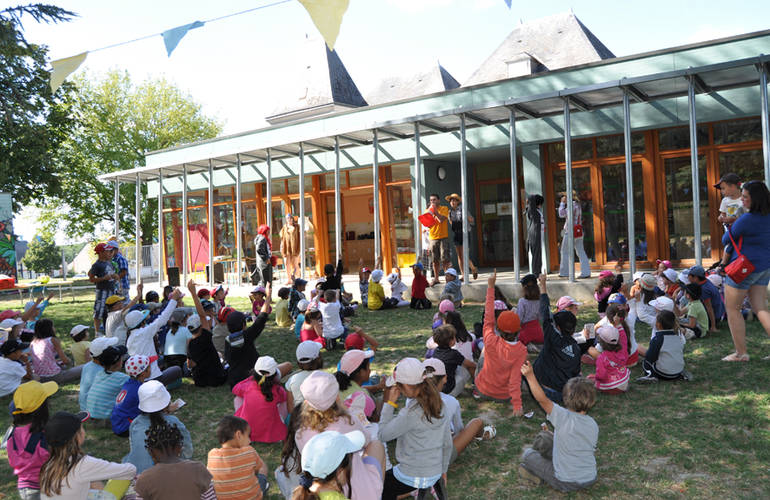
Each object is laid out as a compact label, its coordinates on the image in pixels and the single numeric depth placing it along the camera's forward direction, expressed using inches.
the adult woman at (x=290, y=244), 594.5
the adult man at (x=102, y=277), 377.7
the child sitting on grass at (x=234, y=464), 141.6
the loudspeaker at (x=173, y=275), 732.0
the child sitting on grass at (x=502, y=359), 210.1
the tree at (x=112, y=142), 1519.3
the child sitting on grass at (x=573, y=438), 149.9
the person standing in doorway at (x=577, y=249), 490.9
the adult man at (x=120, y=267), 392.2
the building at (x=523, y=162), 459.5
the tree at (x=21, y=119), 528.7
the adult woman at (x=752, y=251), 229.0
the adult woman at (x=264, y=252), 546.8
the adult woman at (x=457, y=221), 511.8
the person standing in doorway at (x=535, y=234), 475.2
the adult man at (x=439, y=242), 505.1
